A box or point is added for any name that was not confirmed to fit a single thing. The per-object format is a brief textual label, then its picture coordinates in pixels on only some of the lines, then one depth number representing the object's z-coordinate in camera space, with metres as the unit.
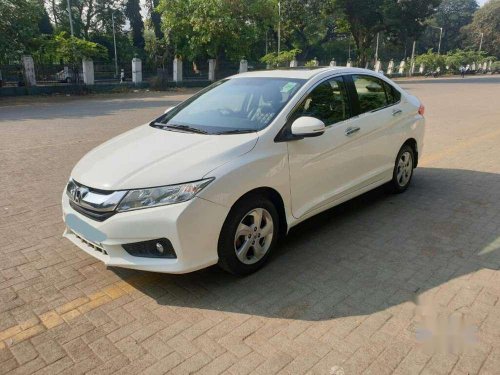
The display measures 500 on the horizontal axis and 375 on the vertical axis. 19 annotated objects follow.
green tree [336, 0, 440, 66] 43.28
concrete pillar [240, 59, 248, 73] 38.17
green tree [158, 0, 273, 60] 32.59
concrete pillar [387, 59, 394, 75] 59.06
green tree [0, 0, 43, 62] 23.78
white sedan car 3.13
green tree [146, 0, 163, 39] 55.52
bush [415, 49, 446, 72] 61.91
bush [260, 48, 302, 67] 37.97
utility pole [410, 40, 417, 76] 61.19
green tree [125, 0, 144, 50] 59.12
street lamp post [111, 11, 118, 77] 50.36
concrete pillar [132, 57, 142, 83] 29.53
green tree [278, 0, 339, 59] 48.41
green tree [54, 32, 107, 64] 25.75
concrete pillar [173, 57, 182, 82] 32.75
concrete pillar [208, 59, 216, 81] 36.53
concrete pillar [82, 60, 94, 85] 26.09
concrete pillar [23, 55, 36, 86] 24.05
